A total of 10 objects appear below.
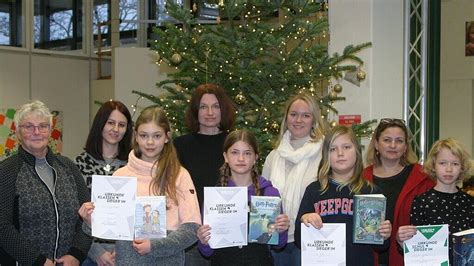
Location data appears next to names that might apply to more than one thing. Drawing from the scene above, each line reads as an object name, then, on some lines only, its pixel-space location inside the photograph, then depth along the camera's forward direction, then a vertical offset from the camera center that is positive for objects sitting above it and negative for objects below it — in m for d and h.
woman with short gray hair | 3.74 -0.47
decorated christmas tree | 5.69 +0.52
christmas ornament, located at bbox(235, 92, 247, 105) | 5.77 +0.18
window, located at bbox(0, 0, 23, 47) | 11.92 +1.74
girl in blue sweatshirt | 3.88 -0.40
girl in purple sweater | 3.95 -0.38
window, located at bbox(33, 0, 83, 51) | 12.51 +1.82
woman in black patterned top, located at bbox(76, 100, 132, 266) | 4.27 -0.16
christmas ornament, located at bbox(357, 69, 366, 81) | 6.80 +0.46
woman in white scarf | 4.21 -0.24
